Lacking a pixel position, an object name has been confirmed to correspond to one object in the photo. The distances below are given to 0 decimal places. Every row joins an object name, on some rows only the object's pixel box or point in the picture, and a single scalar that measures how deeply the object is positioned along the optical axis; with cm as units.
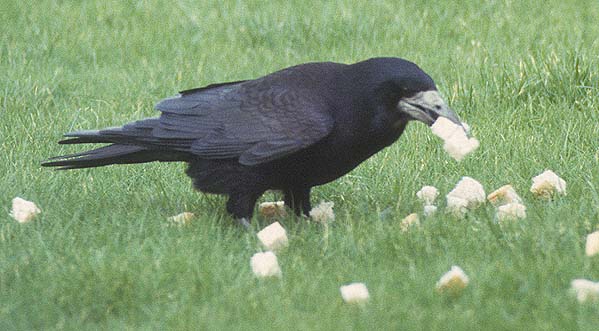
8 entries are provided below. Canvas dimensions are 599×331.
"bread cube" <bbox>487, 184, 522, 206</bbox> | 942
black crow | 905
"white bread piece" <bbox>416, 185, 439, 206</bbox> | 993
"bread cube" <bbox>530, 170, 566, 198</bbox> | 973
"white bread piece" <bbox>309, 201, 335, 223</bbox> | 963
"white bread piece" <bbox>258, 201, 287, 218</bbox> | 1023
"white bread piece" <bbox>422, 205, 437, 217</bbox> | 925
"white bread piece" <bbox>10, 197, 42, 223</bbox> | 922
